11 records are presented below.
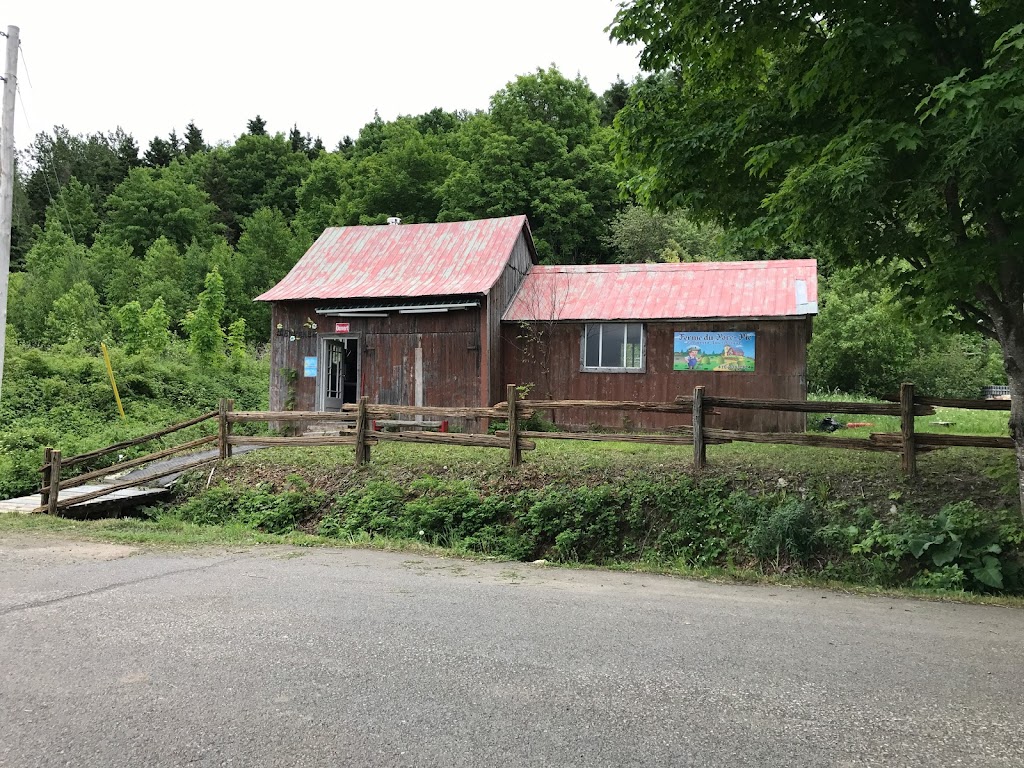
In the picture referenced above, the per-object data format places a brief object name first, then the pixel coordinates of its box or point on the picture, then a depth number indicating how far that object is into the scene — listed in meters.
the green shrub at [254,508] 11.15
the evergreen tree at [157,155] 63.16
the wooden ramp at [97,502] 11.49
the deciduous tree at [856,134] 6.09
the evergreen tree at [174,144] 68.06
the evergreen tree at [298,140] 68.58
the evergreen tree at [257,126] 68.56
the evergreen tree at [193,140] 70.22
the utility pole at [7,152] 12.45
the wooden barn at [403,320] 16.62
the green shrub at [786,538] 8.07
